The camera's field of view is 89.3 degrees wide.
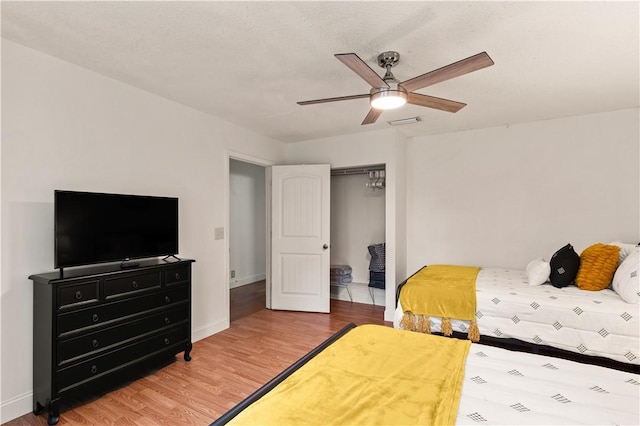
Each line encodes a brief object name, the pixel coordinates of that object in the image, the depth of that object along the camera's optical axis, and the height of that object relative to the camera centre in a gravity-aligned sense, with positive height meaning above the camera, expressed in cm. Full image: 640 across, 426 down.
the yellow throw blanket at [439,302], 299 -82
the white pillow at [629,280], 255 -52
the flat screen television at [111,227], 230 -8
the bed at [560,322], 245 -87
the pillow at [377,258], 485 -62
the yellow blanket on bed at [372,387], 117 -72
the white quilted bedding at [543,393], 118 -73
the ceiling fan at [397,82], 181 +87
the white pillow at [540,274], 321 -57
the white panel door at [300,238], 462 -30
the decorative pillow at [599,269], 293 -48
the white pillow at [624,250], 303 -32
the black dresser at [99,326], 215 -82
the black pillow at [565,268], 308 -50
